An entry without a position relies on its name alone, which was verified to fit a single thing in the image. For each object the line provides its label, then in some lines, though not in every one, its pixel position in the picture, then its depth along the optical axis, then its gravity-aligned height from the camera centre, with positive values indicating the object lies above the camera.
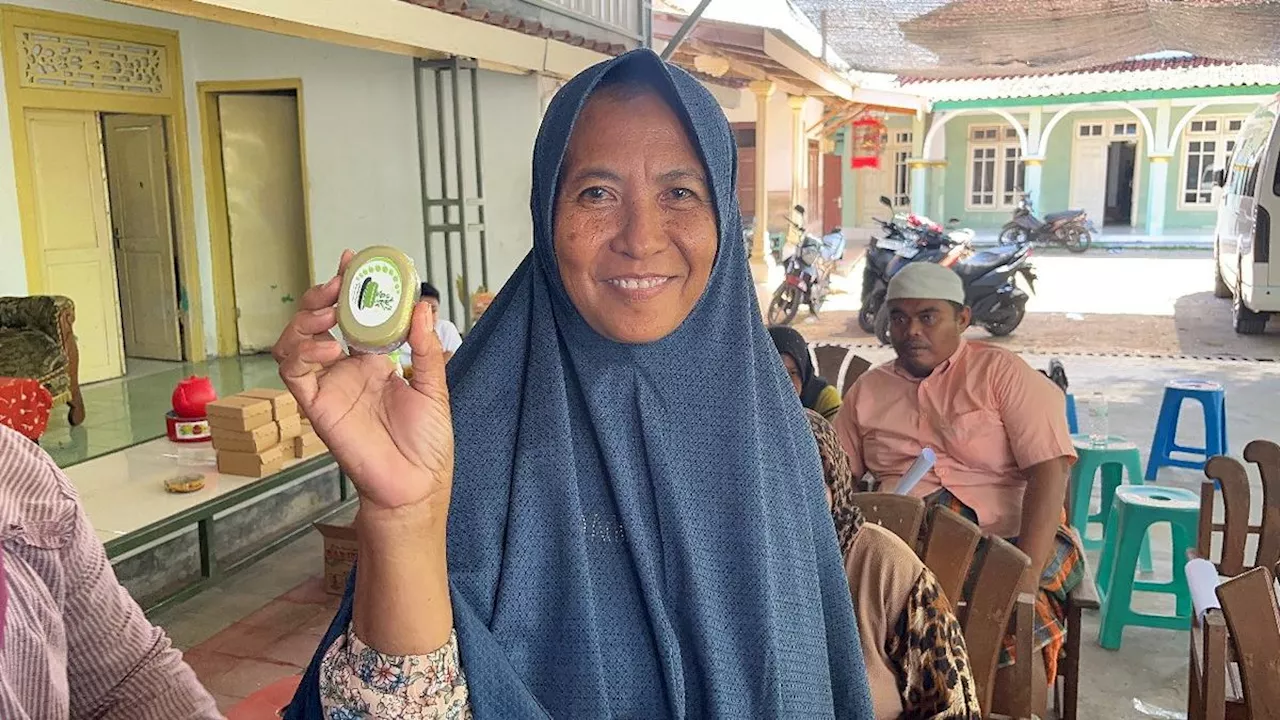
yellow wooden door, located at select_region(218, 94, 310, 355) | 7.88 -0.03
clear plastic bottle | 4.56 -1.06
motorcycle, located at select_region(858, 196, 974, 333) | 9.81 -0.56
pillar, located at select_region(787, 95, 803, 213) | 13.98 +0.62
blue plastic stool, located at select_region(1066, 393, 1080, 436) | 5.04 -1.14
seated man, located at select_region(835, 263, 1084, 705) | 2.84 -0.74
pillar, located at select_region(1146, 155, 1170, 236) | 20.12 -0.09
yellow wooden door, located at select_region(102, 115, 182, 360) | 7.52 -0.18
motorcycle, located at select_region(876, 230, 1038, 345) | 9.71 -0.92
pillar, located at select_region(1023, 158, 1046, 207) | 20.56 +0.31
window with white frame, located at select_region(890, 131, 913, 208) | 23.17 +0.65
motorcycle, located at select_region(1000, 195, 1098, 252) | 18.88 -0.71
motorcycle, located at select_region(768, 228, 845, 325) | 10.66 -0.94
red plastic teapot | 4.30 -0.82
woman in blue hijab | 1.08 -0.31
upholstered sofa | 5.71 -0.78
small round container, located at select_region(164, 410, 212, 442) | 4.28 -0.95
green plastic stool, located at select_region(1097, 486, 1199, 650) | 3.51 -1.30
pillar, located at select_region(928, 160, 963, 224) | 22.41 +0.10
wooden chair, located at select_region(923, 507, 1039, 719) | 2.13 -0.87
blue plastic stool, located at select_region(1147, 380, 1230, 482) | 5.19 -1.24
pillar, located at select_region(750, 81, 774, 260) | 11.55 +0.22
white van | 9.02 -0.35
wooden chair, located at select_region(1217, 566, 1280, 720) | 1.91 -0.86
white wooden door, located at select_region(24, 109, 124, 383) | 6.74 -0.13
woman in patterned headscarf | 1.40 -0.64
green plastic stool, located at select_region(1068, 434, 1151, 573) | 4.36 -1.24
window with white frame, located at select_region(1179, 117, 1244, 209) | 20.41 +0.73
